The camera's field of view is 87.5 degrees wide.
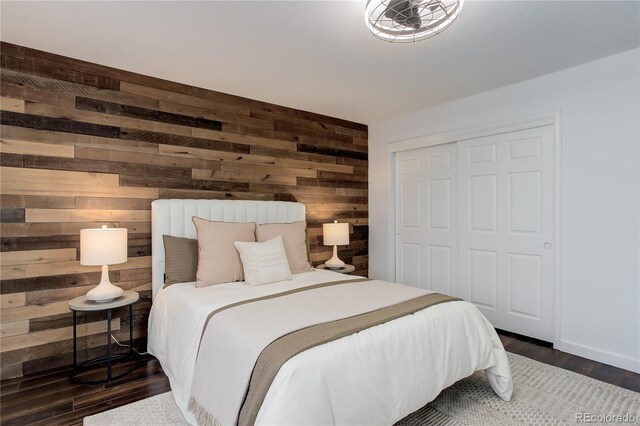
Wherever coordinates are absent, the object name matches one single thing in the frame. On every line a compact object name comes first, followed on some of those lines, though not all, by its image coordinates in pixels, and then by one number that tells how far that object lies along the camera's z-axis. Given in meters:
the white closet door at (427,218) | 3.93
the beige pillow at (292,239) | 3.11
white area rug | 1.96
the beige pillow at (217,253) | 2.63
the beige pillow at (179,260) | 2.72
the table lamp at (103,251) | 2.34
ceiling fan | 1.77
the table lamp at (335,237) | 3.94
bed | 1.39
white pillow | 2.68
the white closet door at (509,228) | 3.14
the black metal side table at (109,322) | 2.34
